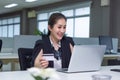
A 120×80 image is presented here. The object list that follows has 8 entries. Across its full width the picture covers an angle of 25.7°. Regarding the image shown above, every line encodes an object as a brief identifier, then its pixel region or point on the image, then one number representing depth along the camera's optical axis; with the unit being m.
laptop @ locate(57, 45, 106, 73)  1.71
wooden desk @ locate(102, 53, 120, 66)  4.43
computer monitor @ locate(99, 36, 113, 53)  4.97
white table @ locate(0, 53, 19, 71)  3.47
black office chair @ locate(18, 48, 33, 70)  2.11
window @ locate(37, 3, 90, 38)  8.93
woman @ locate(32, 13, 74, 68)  2.09
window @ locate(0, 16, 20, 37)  13.66
